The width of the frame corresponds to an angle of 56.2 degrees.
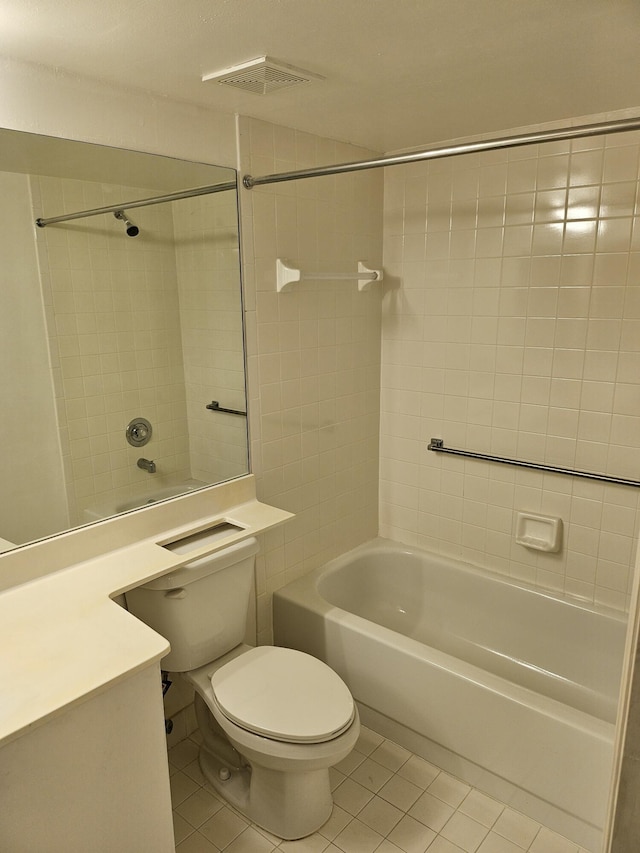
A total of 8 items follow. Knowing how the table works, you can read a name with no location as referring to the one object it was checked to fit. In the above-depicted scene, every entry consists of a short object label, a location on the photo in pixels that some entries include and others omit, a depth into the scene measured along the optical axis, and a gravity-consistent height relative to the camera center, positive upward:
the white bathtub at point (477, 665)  1.73 -1.26
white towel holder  2.08 +0.09
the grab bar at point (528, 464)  2.11 -0.62
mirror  1.66 -0.10
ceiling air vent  1.46 +0.57
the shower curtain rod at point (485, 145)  1.26 +0.36
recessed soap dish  2.28 -0.88
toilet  1.63 -1.11
